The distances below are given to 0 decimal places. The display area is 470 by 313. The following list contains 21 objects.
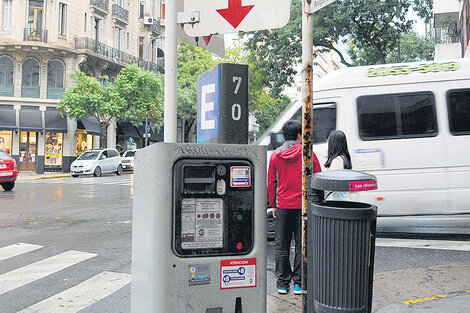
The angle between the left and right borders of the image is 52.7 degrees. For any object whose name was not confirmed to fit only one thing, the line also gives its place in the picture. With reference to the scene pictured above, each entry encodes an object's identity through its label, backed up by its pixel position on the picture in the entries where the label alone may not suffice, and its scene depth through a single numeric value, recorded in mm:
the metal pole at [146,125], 33000
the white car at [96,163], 26234
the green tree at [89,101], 29422
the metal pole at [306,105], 3734
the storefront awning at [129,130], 37719
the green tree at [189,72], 40000
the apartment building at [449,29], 24844
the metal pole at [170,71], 3842
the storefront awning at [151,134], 39250
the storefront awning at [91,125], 32341
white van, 7875
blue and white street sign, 2920
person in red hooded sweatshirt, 4848
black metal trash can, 3188
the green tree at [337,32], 20781
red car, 16219
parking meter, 2441
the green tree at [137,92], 31875
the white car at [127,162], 31812
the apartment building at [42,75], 30516
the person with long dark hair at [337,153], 5504
